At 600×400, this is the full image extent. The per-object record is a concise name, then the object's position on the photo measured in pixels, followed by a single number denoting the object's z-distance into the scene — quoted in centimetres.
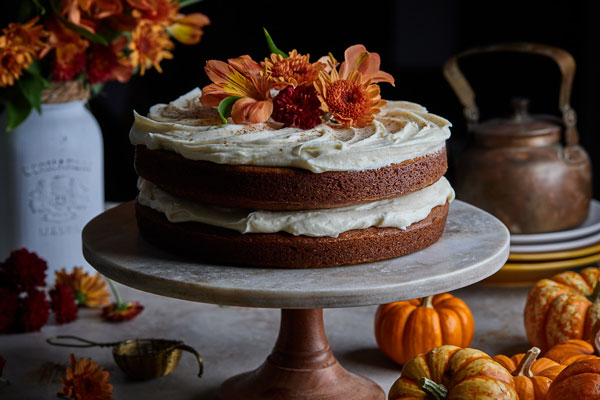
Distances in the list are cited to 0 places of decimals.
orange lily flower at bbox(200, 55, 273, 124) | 168
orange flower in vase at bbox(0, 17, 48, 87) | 220
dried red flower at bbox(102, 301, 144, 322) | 231
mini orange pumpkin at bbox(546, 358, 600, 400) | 146
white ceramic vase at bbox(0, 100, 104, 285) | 245
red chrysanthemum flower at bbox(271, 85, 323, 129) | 168
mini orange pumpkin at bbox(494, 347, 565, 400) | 160
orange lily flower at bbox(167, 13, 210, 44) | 257
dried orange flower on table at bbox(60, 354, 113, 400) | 177
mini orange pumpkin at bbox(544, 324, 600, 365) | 182
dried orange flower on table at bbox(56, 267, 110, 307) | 238
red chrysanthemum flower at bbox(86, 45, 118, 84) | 243
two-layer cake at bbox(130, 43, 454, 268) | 157
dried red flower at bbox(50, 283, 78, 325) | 227
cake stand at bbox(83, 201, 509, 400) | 145
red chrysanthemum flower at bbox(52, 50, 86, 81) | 237
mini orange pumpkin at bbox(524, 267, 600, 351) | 201
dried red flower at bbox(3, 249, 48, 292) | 220
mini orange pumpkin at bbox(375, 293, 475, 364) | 202
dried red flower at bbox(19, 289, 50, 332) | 221
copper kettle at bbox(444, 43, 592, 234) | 251
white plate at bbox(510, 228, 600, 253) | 248
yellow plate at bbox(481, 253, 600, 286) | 246
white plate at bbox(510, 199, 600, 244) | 249
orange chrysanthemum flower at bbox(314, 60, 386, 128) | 166
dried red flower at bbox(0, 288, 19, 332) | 219
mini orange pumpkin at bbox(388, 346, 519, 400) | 149
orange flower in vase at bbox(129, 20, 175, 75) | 239
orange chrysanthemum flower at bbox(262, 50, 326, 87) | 170
